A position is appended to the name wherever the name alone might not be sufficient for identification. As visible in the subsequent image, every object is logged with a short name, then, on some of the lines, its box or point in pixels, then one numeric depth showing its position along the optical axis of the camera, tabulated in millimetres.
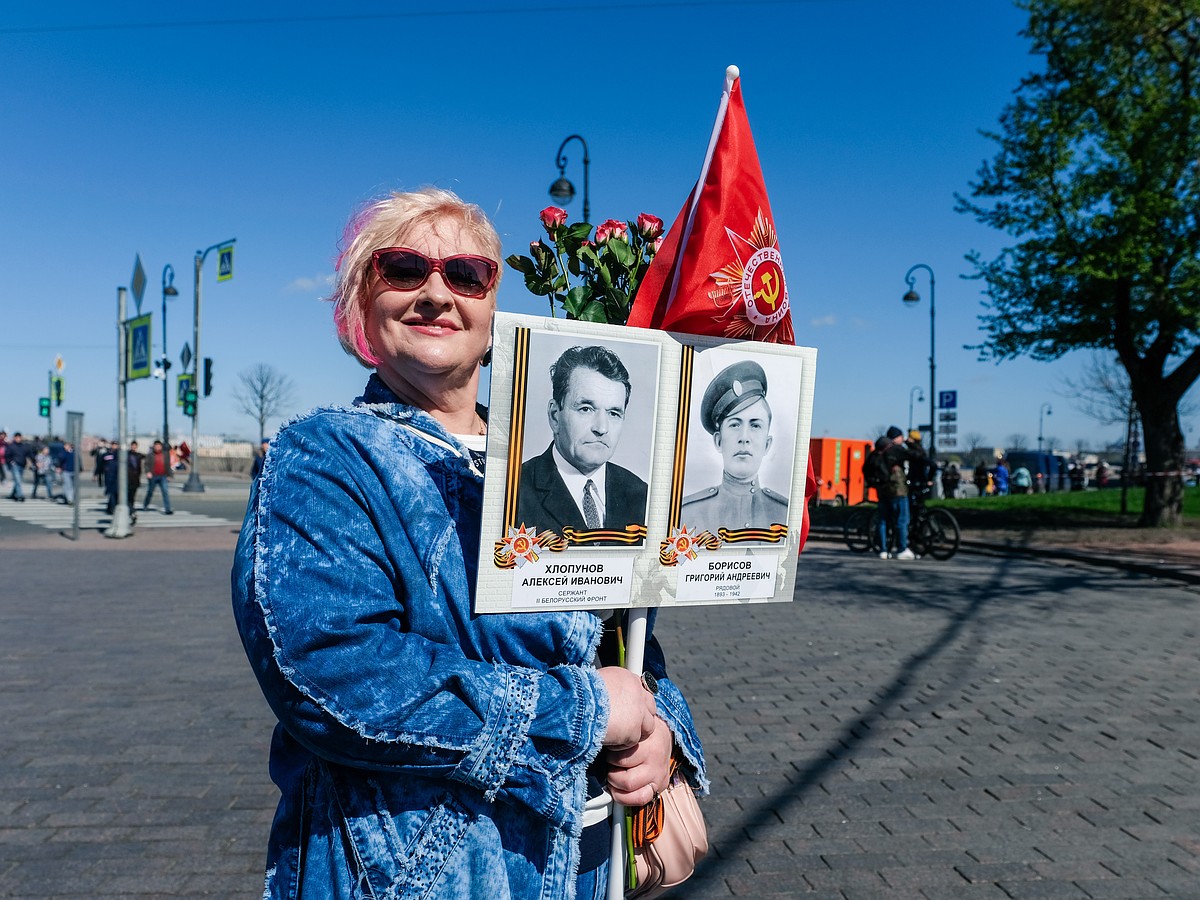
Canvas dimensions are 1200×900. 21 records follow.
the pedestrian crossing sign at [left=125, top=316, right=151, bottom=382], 14977
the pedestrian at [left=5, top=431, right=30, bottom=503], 26922
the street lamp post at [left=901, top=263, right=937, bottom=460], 30253
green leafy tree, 16469
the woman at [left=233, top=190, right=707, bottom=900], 1274
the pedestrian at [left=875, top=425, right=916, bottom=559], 13297
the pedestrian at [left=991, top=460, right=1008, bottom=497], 36250
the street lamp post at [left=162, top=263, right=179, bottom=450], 31847
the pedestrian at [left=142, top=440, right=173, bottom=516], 21625
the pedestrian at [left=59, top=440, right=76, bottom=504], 24266
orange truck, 28938
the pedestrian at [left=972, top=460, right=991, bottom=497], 37719
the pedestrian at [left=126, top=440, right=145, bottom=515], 19511
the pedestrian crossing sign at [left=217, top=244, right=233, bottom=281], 24109
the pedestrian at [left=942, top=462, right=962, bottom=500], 33906
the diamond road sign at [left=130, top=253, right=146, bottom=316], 14336
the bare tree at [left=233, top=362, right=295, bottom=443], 62781
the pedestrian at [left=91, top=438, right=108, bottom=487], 32594
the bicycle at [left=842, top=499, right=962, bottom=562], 13617
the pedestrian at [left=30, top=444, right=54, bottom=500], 27764
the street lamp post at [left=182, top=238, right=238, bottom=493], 28969
